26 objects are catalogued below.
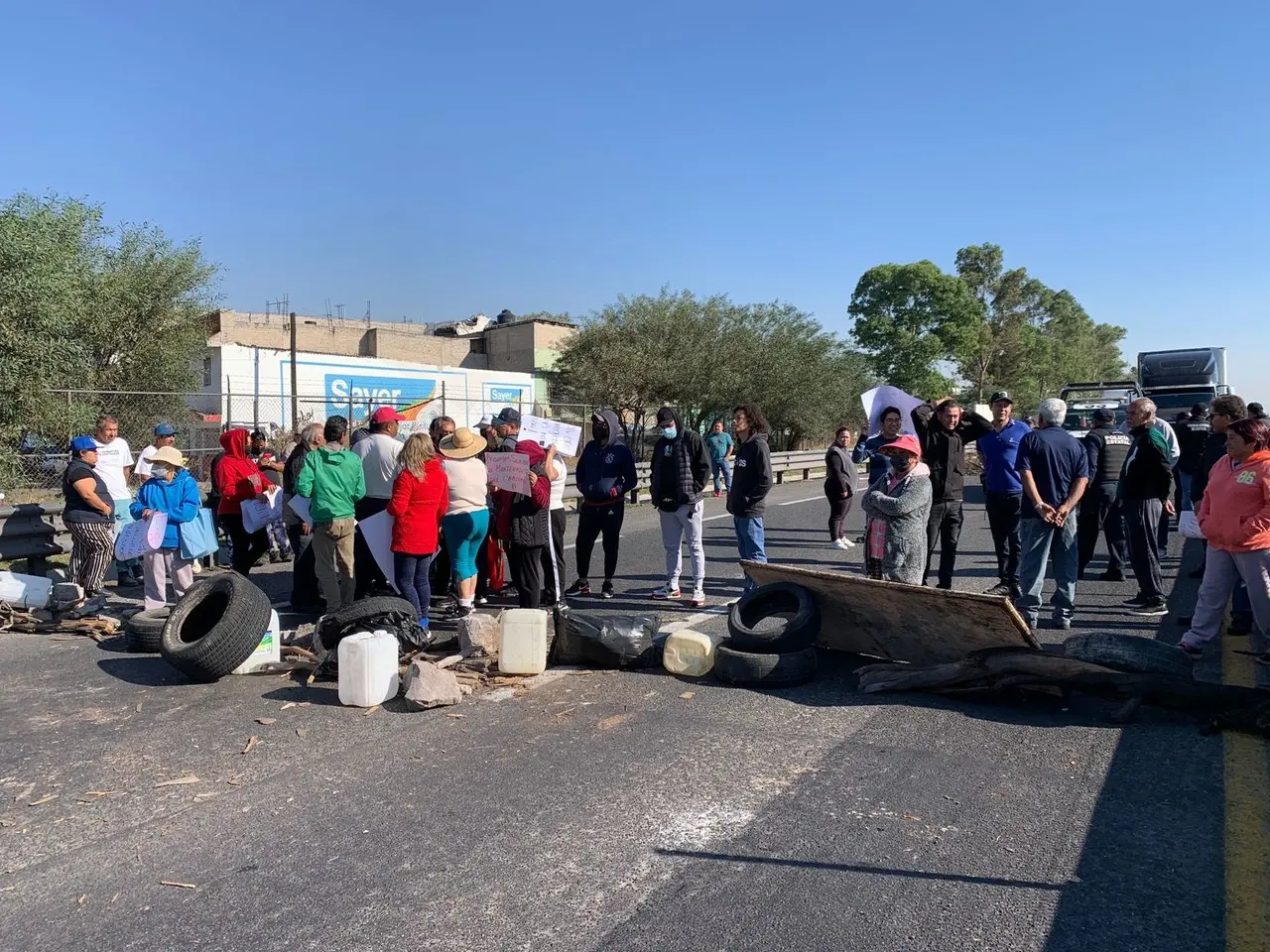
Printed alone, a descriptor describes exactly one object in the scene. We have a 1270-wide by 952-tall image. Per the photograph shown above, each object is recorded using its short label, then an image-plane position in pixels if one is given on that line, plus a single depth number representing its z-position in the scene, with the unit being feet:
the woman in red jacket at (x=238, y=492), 29.37
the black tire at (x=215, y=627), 19.17
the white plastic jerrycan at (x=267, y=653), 20.16
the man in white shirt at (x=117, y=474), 30.76
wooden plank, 17.24
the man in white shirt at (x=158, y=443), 30.55
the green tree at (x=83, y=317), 46.62
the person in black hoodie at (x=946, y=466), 27.30
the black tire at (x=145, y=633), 22.20
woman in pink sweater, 19.44
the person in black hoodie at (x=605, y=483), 28.81
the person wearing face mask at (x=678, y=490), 27.71
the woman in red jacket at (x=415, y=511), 22.99
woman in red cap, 20.48
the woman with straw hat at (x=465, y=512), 24.82
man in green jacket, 24.56
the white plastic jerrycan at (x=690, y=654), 19.61
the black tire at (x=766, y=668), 18.67
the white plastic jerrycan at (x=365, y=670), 17.76
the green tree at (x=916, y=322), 175.01
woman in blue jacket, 25.41
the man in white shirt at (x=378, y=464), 26.55
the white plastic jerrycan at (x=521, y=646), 19.90
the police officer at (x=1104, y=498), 30.17
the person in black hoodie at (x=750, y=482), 26.94
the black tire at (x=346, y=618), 20.15
